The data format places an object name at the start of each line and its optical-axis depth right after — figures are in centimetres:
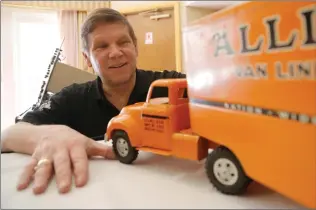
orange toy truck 26
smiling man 37
